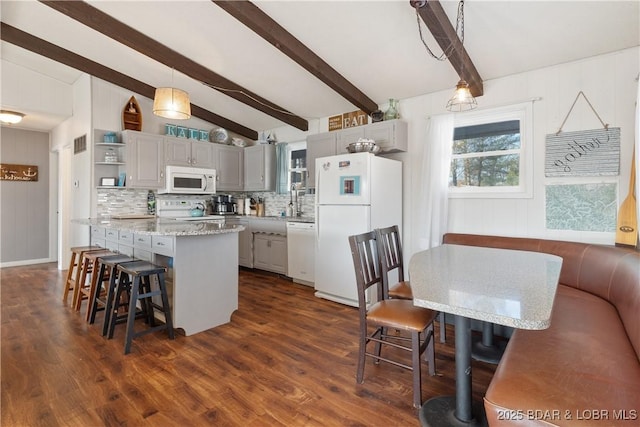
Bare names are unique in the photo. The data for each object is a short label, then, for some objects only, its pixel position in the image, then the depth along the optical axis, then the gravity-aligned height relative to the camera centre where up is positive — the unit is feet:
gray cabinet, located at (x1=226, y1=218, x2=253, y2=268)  17.01 -1.76
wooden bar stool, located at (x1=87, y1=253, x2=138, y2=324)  9.39 -2.07
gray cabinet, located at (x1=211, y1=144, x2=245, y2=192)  17.88 +2.59
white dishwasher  13.64 -1.76
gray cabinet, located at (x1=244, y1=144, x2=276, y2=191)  17.62 +2.47
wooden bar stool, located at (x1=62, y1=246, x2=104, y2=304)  11.78 -1.81
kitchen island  8.54 -1.55
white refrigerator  10.91 +0.13
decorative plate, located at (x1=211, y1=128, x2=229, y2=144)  18.33 +4.41
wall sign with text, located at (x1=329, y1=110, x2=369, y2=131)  13.94 +4.19
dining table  3.61 -1.08
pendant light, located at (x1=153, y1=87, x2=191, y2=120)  10.37 +3.61
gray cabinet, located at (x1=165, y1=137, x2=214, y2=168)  15.99 +3.11
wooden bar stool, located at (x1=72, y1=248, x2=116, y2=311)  10.73 -2.32
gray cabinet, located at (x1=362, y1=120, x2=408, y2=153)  12.09 +3.00
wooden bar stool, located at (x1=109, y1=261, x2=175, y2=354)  7.82 -2.26
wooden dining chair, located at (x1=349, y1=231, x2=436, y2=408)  5.74 -1.99
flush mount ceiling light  14.56 +4.43
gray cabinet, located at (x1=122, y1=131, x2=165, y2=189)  14.66 +2.47
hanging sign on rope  8.53 +1.65
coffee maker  18.37 +0.38
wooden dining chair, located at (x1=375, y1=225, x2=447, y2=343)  7.36 -1.19
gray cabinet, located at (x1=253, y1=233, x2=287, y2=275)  15.26 -2.05
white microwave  15.69 +1.60
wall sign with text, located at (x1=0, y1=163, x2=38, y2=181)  17.25 +2.19
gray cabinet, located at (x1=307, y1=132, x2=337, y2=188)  14.06 +2.88
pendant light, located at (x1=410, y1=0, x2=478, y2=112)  7.27 +4.65
